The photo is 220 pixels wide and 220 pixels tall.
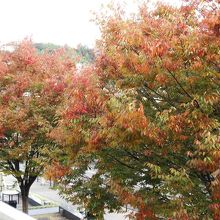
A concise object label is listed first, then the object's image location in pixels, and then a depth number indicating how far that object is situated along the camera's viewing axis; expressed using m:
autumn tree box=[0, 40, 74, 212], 12.59
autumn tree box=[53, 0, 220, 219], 5.88
